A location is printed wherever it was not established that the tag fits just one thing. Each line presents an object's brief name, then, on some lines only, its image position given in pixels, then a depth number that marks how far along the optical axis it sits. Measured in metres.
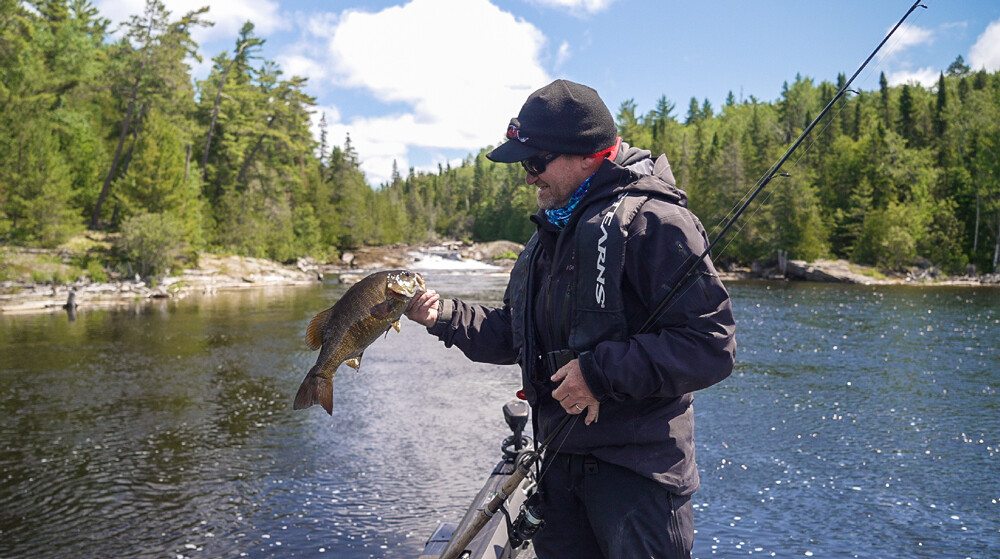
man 2.45
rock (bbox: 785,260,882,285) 52.09
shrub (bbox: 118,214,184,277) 38.16
